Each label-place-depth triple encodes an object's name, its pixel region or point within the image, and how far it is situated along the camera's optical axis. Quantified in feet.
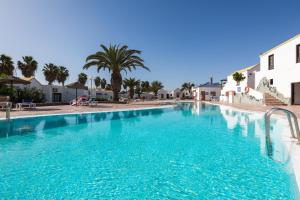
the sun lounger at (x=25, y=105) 57.17
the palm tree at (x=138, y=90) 220.90
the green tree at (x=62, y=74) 143.02
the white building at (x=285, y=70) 60.23
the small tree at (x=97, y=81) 258.37
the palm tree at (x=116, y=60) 89.61
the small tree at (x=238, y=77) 97.79
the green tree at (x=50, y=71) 136.15
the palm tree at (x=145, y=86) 241.55
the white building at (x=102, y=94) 139.72
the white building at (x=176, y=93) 266.22
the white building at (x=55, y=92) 87.90
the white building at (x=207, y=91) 169.99
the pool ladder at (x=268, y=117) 12.57
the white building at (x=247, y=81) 99.04
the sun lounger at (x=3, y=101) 52.72
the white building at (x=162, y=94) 247.09
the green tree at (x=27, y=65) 130.11
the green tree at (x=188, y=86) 244.83
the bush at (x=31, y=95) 73.14
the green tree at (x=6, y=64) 110.32
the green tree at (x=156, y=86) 234.52
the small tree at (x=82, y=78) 201.26
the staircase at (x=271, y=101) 66.73
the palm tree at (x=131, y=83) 179.73
